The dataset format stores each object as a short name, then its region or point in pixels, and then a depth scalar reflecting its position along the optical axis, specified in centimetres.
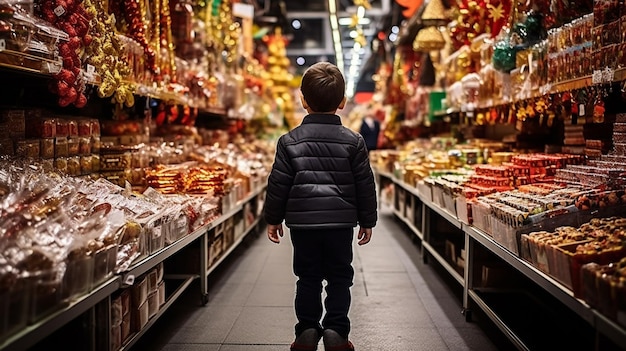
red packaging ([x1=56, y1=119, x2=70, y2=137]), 315
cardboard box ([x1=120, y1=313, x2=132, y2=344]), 274
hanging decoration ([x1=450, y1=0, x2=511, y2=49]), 505
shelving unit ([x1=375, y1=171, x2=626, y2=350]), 250
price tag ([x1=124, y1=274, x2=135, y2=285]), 250
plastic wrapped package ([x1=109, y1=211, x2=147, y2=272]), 254
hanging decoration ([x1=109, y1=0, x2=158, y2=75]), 401
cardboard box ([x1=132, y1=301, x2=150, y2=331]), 290
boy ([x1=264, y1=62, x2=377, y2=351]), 300
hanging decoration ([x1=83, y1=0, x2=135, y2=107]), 309
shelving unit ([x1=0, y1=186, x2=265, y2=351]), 182
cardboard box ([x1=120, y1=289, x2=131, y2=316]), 275
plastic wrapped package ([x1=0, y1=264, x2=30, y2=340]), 174
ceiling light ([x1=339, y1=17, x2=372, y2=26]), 1163
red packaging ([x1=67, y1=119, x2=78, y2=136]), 327
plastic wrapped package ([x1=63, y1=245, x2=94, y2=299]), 208
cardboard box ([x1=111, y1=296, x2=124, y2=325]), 262
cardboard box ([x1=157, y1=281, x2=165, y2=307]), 333
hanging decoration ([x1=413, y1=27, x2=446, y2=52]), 661
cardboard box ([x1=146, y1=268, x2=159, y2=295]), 312
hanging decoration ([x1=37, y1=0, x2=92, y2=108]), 266
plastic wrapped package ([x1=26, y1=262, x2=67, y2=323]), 187
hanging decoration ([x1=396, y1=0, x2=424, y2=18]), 745
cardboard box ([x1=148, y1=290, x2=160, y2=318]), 313
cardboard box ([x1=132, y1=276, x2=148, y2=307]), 291
